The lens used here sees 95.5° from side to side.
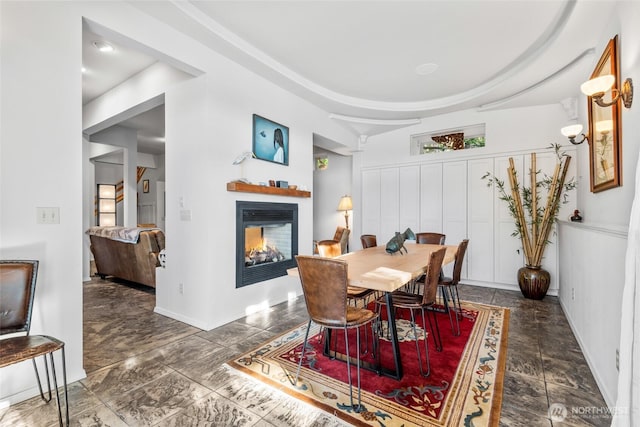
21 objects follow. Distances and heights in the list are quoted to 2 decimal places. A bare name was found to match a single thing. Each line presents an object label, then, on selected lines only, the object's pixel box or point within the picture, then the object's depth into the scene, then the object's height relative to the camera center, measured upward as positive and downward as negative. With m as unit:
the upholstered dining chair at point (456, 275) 2.77 -0.63
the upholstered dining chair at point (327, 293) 1.78 -0.52
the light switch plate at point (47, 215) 1.90 +0.00
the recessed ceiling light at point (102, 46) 3.16 +1.87
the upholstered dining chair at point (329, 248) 3.27 -0.41
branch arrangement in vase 4.05 +0.12
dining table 1.78 -0.42
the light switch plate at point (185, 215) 3.15 -0.01
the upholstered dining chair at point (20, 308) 1.52 -0.53
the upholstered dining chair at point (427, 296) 2.10 -0.66
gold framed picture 2.11 +0.62
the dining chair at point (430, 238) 4.12 -0.38
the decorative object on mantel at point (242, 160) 3.25 +0.60
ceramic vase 3.91 -0.96
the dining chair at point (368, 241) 4.03 -0.40
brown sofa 4.25 -0.57
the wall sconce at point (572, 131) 2.92 +0.82
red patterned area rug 1.69 -1.17
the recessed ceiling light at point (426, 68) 3.56 +1.80
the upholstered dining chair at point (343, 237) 5.85 -0.49
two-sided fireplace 3.35 -0.35
